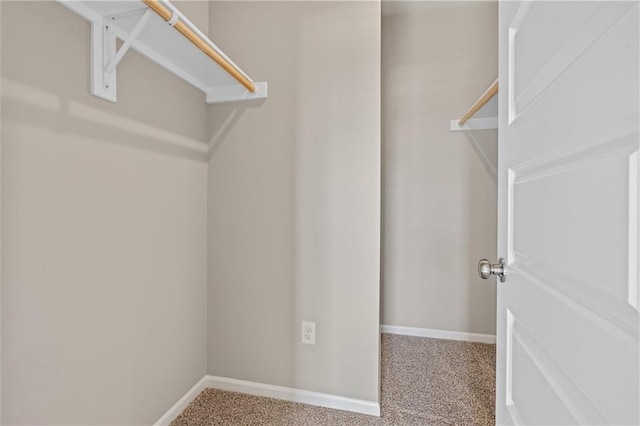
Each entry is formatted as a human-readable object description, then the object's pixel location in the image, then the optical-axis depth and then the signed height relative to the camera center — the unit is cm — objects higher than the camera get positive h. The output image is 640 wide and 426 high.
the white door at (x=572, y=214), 41 +0
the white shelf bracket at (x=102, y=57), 103 +49
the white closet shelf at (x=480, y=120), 204 +62
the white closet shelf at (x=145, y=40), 97 +60
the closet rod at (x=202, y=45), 89 +56
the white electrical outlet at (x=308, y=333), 157 -59
